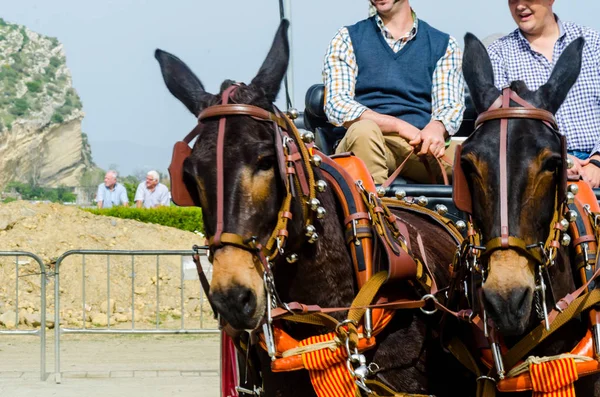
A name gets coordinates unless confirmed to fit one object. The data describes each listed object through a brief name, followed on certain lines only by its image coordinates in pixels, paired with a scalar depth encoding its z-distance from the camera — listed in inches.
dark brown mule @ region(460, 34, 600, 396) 148.4
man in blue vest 218.5
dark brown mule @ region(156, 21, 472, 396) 150.3
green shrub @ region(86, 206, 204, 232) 852.6
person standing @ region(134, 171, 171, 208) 856.3
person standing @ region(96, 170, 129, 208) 891.4
